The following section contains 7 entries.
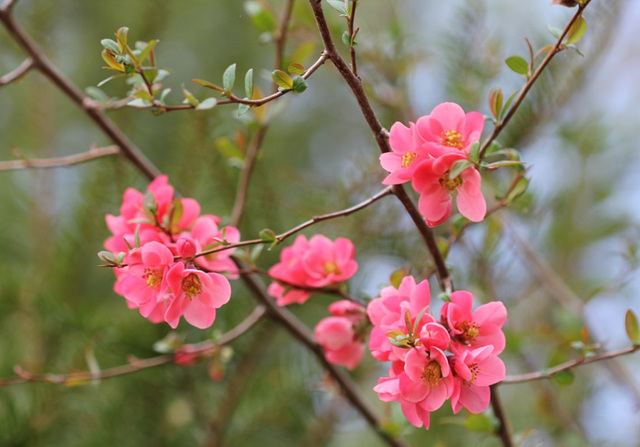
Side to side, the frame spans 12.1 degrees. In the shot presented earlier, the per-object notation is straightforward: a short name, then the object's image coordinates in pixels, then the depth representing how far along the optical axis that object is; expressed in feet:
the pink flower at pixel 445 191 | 4.77
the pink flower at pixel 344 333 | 5.12
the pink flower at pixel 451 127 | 4.80
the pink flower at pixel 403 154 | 4.76
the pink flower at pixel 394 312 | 4.79
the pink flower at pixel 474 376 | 4.74
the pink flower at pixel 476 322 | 4.81
